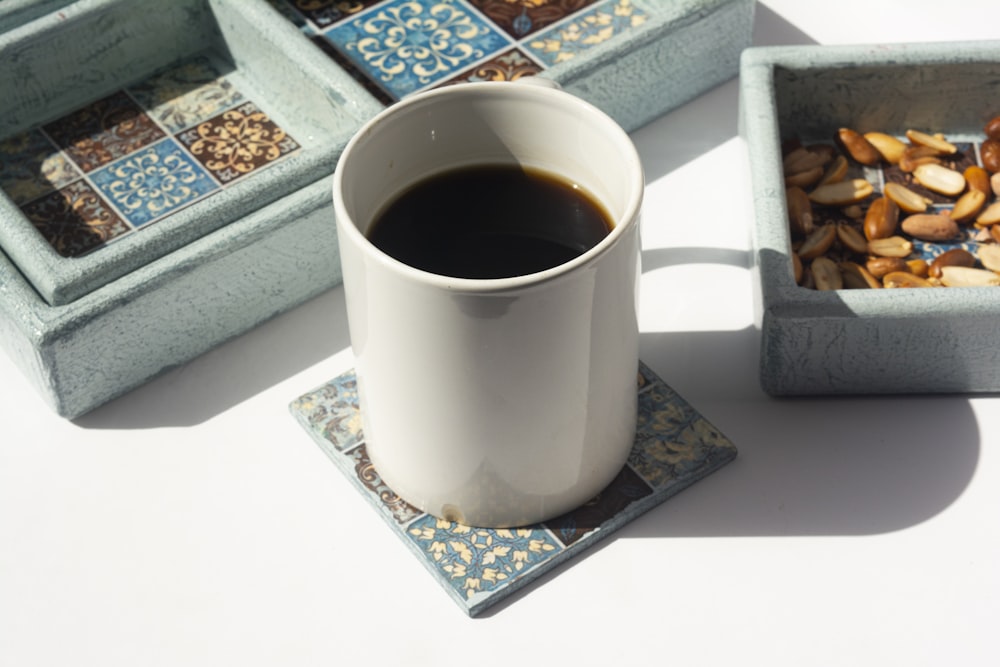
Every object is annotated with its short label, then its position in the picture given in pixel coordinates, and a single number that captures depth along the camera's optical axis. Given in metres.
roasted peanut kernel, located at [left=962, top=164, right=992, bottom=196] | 0.65
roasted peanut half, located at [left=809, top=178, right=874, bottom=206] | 0.66
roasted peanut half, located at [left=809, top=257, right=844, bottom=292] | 0.61
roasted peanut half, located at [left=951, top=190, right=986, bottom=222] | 0.65
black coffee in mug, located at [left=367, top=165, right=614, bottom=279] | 0.51
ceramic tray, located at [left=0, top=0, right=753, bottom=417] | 0.59
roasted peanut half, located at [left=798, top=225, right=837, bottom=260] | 0.63
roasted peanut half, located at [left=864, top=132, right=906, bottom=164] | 0.68
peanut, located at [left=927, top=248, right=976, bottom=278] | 0.62
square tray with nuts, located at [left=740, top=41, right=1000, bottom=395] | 0.55
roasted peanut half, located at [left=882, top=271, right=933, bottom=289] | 0.61
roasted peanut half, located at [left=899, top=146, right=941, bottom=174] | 0.67
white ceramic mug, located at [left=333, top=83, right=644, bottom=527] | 0.44
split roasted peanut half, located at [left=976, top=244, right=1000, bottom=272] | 0.62
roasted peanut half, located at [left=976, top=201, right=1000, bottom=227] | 0.64
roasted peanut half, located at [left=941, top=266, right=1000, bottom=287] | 0.61
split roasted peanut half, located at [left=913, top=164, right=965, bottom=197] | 0.66
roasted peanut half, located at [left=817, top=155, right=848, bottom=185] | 0.66
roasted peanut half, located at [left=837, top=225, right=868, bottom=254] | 0.63
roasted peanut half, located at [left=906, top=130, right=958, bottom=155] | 0.67
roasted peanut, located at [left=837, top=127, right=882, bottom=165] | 0.67
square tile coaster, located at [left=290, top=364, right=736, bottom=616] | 0.53
